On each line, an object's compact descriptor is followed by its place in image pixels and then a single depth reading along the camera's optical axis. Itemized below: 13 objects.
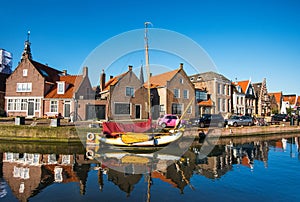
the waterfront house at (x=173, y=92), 36.22
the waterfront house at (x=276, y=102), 62.75
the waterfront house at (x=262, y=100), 57.25
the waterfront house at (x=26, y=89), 33.50
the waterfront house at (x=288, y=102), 73.50
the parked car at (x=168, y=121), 26.17
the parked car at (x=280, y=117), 44.56
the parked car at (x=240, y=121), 32.84
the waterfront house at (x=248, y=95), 53.77
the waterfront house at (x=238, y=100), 49.97
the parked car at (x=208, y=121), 29.66
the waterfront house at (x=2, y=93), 34.60
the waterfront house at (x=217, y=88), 44.44
